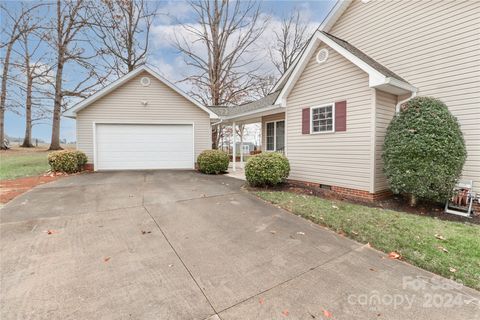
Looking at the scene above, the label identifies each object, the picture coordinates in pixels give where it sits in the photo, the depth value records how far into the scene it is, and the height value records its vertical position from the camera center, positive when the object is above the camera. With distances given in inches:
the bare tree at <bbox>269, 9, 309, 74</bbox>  819.4 +420.5
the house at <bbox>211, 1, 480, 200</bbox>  231.6 +82.2
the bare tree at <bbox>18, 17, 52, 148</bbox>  639.1 +267.9
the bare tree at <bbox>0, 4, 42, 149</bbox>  631.8 +340.8
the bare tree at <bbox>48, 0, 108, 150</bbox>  658.2 +306.3
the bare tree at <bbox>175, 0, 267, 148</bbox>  748.6 +357.5
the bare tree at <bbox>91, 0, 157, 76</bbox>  671.1 +380.8
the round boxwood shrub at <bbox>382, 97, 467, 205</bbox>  210.7 +4.9
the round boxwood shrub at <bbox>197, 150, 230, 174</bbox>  421.1 -11.9
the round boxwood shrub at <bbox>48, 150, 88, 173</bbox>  386.9 -13.1
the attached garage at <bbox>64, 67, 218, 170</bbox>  435.8 +58.1
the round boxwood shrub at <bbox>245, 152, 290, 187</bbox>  289.1 -17.4
